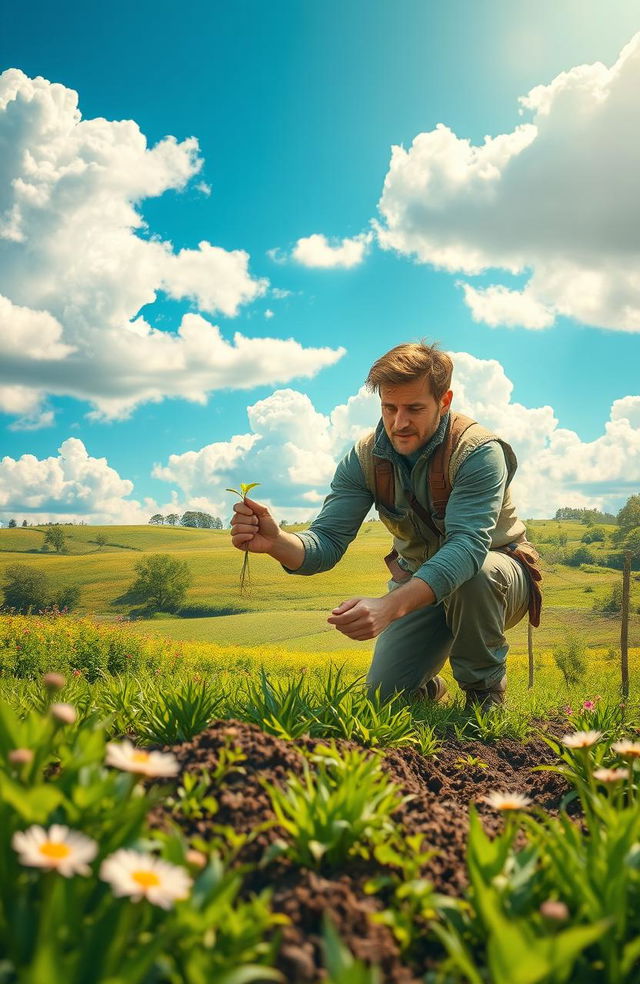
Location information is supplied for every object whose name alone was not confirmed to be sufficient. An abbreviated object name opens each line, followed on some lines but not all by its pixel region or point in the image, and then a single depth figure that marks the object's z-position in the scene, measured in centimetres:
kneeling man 434
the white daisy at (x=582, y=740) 238
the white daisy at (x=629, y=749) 225
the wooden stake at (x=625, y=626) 1110
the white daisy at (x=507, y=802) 194
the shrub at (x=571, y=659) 1424
